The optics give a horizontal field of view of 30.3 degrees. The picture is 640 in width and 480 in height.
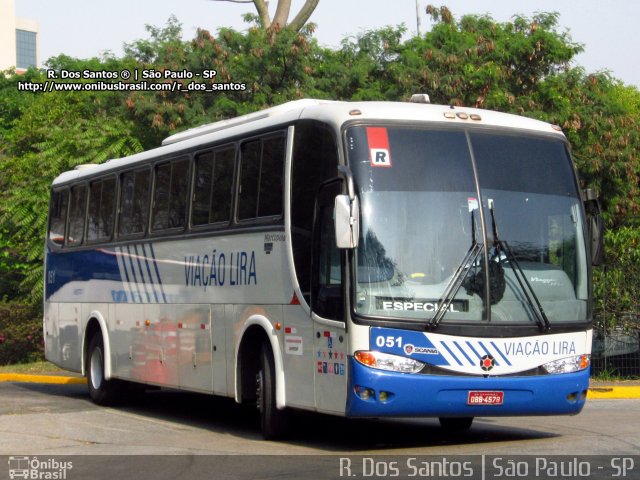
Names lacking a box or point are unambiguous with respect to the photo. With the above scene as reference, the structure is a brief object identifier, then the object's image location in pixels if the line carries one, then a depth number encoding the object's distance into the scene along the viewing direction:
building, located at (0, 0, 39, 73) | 106.31
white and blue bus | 10.90
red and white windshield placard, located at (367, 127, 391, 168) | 11.27
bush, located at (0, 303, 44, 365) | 28.88
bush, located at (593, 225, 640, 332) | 19.73
